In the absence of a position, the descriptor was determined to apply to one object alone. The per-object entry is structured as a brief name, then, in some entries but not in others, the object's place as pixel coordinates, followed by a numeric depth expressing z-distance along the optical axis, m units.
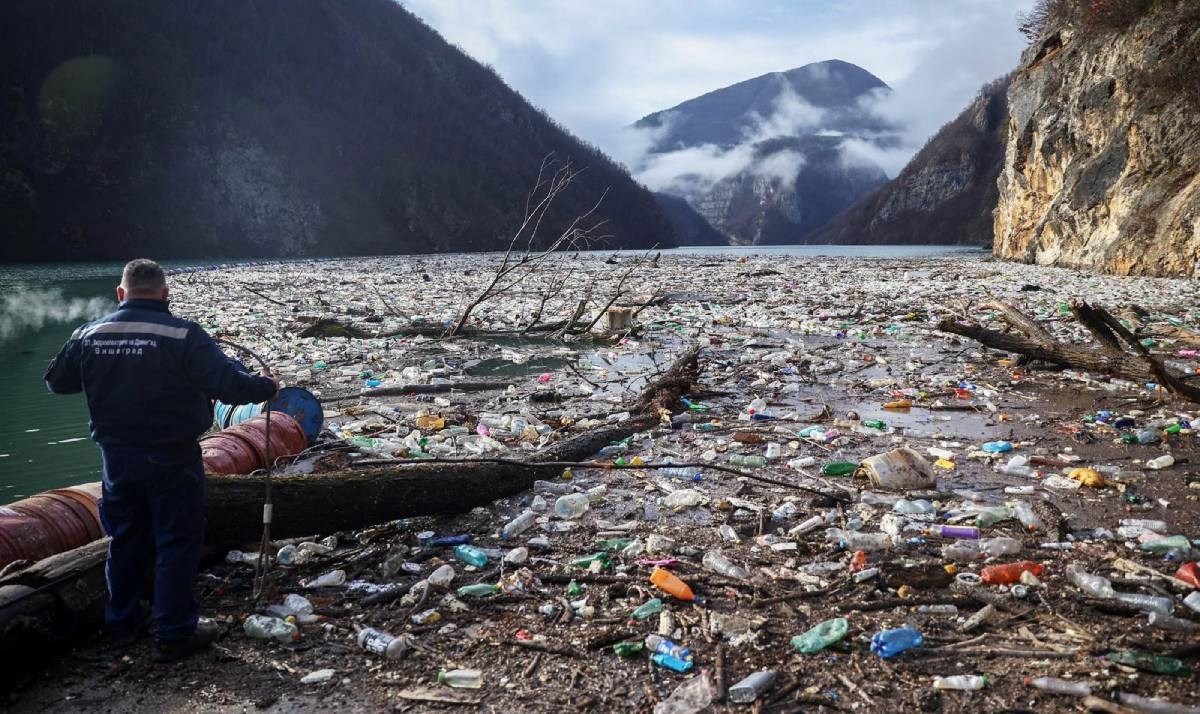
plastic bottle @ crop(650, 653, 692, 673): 2.52
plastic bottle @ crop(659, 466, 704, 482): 4.70
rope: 3.20
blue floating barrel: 5.30
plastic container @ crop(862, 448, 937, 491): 4.32
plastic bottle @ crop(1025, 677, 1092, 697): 2.22
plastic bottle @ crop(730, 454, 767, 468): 4.93
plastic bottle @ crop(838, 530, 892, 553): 3.44
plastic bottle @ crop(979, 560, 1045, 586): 3.04
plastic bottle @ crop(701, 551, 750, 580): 3.22
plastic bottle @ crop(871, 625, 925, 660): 2.52
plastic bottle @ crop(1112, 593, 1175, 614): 2.69
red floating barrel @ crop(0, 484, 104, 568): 3.03
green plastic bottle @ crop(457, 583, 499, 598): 3.19
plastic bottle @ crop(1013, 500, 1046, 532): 3.61
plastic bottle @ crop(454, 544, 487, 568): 3.49
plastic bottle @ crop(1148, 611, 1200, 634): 2.56
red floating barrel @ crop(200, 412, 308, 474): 4.26
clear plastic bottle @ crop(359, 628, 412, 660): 2.72
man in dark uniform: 2.72
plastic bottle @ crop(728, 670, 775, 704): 2.32
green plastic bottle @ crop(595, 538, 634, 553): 3.62
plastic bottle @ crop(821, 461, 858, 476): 4.62
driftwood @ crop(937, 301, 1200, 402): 5.50
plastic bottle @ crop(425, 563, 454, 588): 3.28
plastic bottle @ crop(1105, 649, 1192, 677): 2.28
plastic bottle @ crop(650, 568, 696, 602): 3.02
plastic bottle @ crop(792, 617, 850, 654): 2.59
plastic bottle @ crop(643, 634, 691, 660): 2.60
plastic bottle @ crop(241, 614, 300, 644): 2.86
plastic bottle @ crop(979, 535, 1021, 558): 3.31
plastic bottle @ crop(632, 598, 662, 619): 2.91
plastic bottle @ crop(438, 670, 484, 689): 2.51
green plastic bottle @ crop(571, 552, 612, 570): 3.42
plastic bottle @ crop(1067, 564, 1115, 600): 2.86
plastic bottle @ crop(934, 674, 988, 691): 2.31
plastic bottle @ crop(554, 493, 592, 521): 4.12
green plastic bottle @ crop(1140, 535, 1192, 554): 3.26
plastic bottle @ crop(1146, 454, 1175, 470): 4.49
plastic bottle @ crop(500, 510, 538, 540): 3.88
